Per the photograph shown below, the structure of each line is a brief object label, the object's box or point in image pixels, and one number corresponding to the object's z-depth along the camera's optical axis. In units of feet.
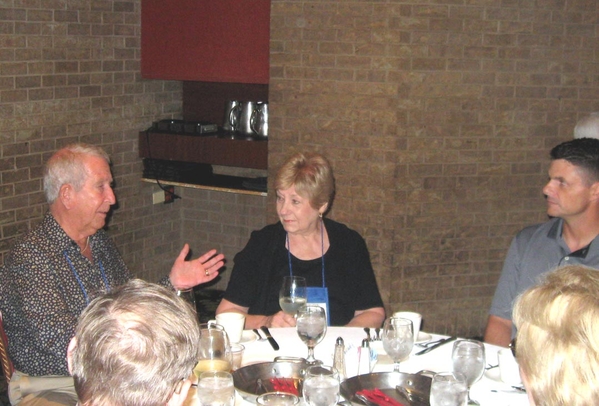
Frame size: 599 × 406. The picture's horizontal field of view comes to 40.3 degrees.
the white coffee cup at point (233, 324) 9.02
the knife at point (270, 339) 9.03
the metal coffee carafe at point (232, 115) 19.86
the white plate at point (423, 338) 9.37
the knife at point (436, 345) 8.97
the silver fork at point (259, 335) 9.36
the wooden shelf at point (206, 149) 18.90
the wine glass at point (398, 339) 8.01
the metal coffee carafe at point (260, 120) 19.20
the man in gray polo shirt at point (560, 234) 11.02
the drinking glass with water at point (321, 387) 6.82
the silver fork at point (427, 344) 9.20
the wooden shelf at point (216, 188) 18.73
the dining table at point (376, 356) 7.83
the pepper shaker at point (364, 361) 8.18
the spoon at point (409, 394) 7.52
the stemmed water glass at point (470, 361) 7.54
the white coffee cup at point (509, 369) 8.07
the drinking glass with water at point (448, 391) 6.79
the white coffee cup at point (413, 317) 9.14
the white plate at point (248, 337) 9.18
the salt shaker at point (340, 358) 7.99
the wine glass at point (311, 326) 8.23
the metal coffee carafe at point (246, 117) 19.45
